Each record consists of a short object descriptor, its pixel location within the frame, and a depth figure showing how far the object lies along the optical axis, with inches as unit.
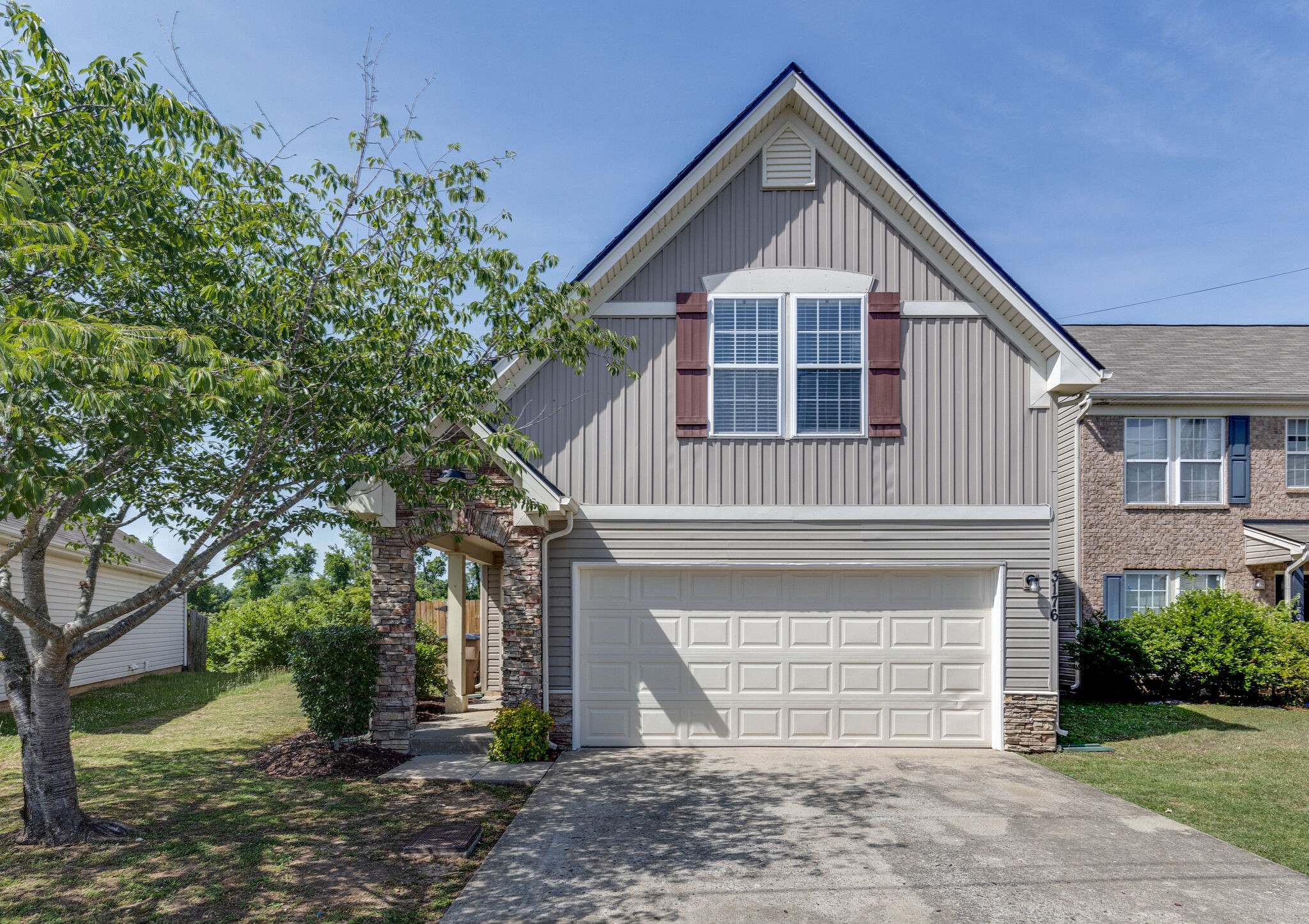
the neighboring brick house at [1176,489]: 612.7
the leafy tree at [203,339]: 211.6
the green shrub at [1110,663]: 539.5
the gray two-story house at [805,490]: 400.2
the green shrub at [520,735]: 366.0
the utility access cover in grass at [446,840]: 247.6
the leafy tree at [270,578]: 1277.1
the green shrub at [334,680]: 354.6
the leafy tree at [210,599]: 1625.6
